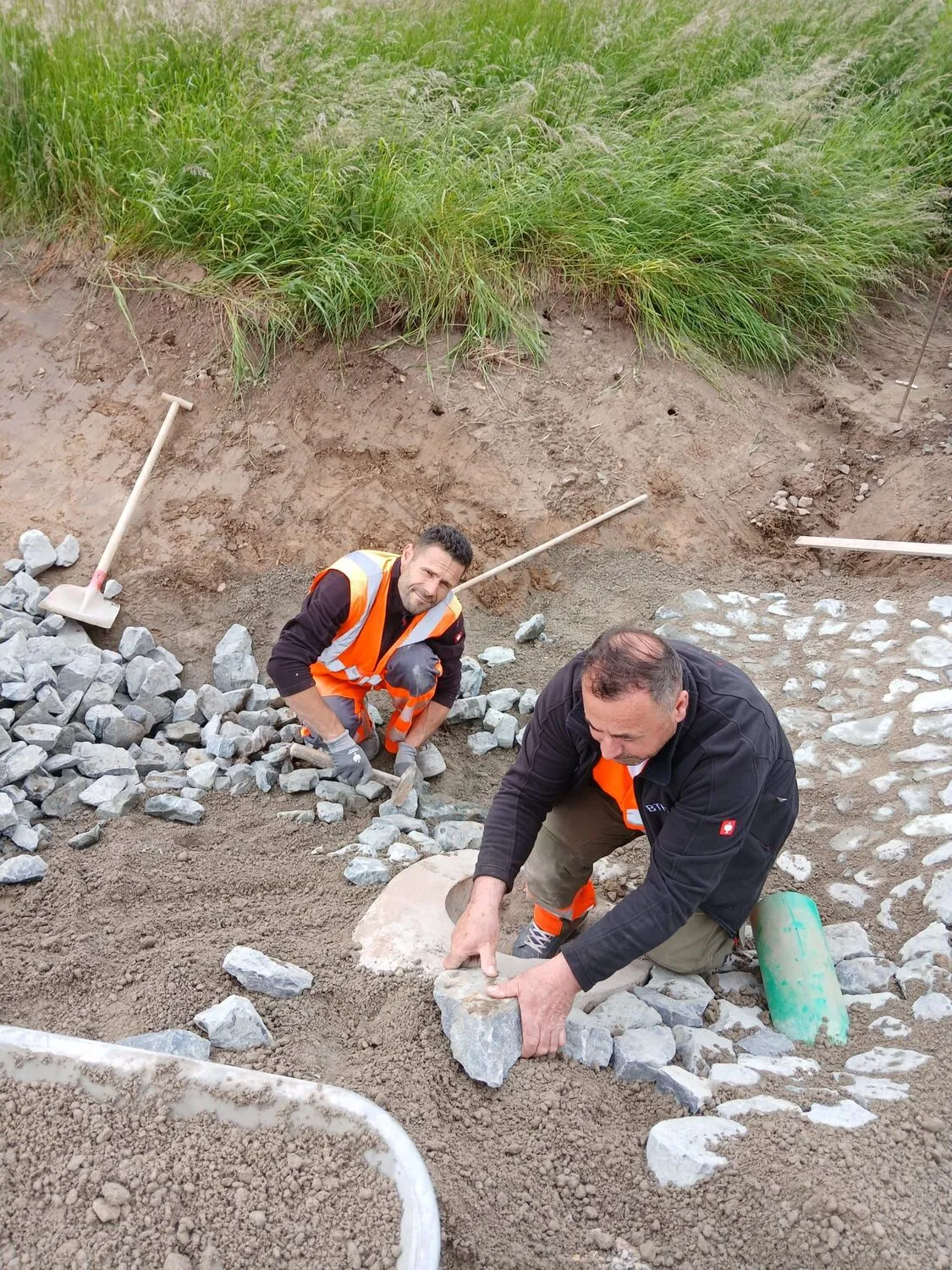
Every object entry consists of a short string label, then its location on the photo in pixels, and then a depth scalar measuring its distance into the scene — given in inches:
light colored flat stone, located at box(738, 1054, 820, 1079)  94.7
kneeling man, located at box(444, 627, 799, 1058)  89.6
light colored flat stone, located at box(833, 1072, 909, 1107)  88.7
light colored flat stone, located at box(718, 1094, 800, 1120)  85.7
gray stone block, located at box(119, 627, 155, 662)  177.2
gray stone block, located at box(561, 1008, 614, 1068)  92.8
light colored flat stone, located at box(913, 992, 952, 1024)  101.1
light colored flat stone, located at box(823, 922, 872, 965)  113.6
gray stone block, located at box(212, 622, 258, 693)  176.9
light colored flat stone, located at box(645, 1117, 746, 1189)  79.4
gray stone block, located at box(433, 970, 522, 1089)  88.1
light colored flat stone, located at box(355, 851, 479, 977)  104.0
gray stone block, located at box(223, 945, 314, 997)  96.7
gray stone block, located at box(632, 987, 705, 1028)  103.3
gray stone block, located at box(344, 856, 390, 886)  124.6
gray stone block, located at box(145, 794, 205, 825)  140.5
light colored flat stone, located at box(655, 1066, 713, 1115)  88.4
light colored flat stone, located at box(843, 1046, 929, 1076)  94.7
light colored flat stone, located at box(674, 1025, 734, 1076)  94.9
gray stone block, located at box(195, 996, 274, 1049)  88.8
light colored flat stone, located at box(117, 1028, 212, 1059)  85.4
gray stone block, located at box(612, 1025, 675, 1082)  91.6
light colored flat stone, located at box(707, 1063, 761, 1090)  91.1
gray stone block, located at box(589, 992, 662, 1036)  99.1
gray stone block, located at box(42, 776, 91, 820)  140.3
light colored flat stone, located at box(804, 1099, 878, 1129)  84.4
